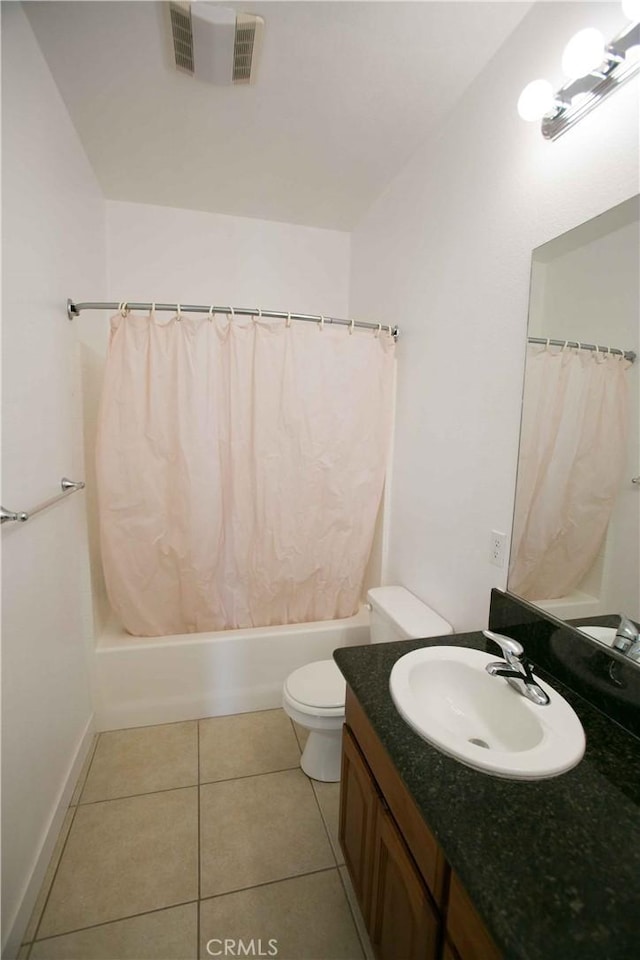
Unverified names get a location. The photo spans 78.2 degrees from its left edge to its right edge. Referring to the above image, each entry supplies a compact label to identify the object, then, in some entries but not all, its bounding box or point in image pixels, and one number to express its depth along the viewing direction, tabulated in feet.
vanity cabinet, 2.17
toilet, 5.01
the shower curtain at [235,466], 5.83
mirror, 3.01
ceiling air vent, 3.75
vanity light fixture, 2.80
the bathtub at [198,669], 6.11
